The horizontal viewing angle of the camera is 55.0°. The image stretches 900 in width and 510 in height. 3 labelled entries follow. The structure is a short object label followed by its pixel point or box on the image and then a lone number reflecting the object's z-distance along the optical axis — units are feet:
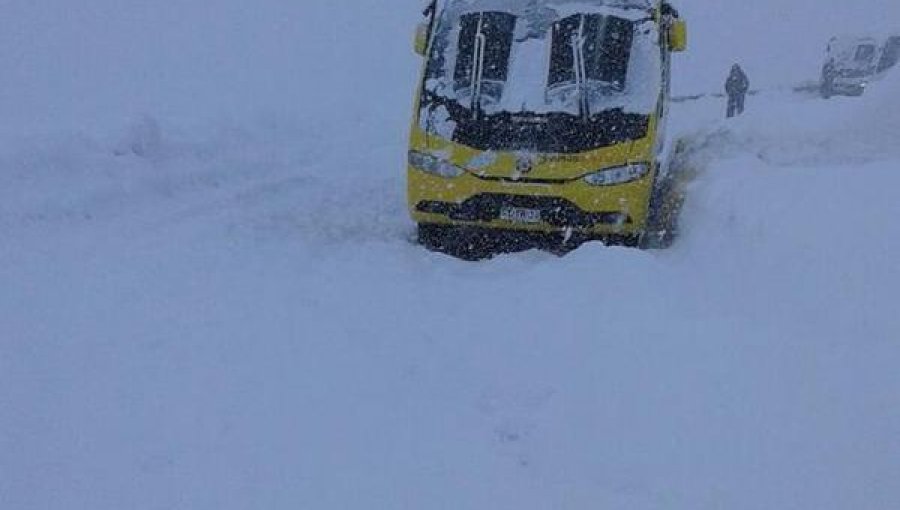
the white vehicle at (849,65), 81.97
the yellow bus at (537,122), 23.18
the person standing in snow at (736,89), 59.77
